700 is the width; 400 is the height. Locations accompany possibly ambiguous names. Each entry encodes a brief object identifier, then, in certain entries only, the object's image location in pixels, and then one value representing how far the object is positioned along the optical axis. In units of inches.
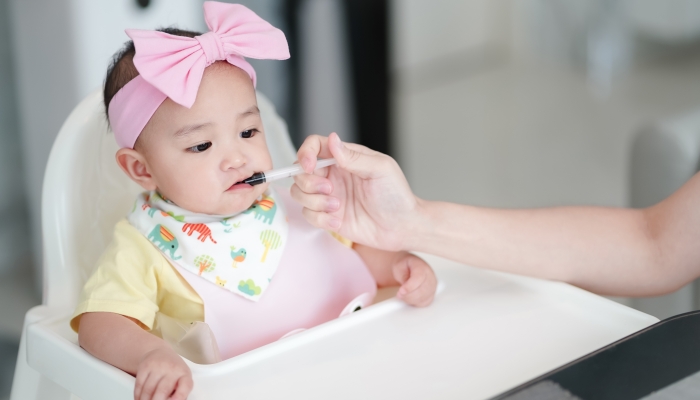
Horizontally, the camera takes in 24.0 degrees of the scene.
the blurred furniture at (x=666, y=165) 67.0
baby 53.8
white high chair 51.6
